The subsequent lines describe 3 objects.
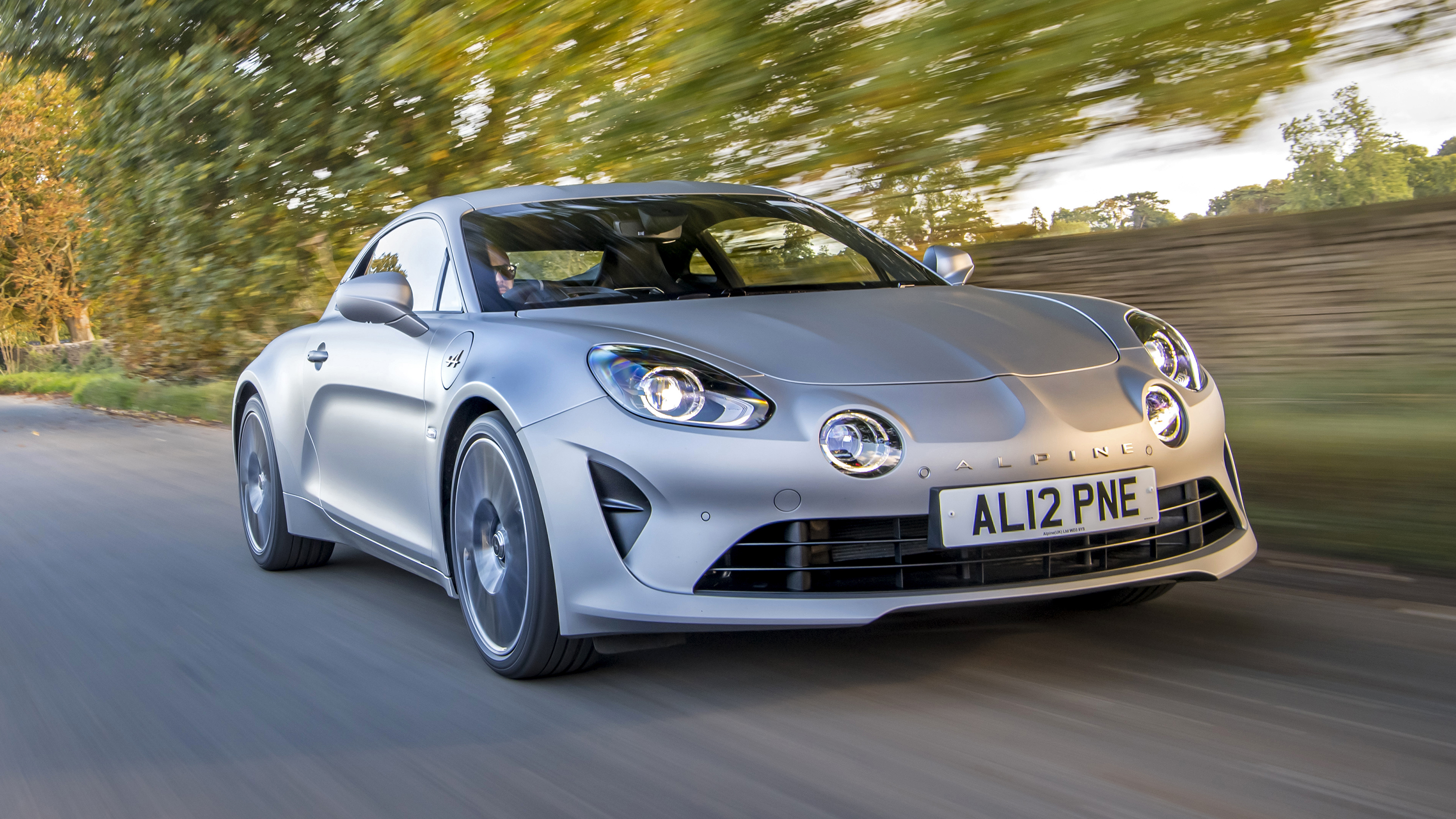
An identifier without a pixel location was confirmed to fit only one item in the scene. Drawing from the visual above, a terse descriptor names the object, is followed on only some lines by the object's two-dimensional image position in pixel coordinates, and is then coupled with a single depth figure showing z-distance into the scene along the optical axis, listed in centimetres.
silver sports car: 290
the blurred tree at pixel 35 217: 3512
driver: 387
